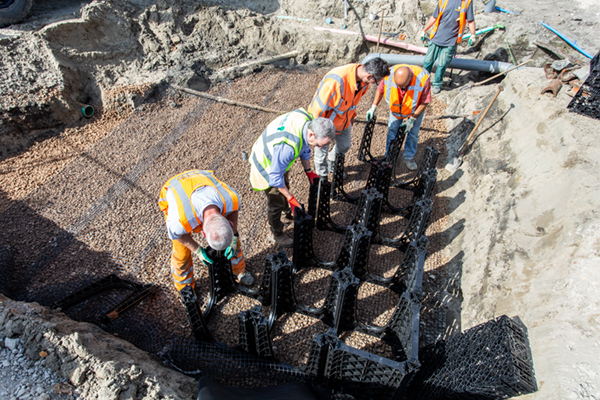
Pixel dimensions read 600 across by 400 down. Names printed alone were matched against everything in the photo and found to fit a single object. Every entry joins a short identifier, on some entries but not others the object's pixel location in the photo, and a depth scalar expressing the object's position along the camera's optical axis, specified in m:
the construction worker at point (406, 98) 4.79
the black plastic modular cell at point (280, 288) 3.42
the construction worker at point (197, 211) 2.78
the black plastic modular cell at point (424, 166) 5.20
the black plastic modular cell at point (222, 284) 3.70
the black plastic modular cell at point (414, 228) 4.14
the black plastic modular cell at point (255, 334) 3.02
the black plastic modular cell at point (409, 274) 3.54
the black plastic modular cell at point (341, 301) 3.26
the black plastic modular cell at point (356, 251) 3.78
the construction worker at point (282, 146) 3.42
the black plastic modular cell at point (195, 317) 3.08
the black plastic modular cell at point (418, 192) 4.68
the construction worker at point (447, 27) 6.73
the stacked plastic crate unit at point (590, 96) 4.42
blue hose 7.35
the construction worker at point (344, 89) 4.24
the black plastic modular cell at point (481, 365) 2.56
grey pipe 7.38
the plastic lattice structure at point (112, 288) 3.67
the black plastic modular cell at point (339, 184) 5.08
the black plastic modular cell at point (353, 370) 2.68
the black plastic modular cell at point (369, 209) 4.23
